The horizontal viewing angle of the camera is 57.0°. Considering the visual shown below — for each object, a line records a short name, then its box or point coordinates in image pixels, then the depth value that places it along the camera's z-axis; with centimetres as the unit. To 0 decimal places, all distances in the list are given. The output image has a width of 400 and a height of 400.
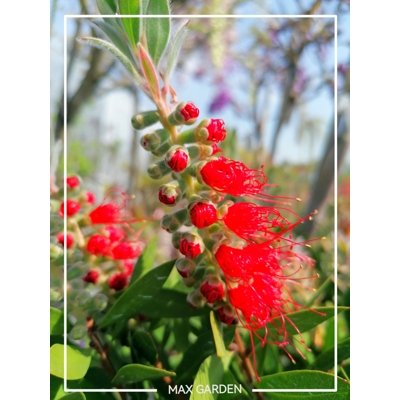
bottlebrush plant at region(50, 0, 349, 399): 13
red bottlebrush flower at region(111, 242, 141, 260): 15
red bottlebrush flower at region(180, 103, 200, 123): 12
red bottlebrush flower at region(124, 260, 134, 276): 15
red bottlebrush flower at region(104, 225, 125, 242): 15
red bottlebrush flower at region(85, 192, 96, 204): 16
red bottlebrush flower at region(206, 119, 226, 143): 13
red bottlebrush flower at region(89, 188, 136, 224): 16
